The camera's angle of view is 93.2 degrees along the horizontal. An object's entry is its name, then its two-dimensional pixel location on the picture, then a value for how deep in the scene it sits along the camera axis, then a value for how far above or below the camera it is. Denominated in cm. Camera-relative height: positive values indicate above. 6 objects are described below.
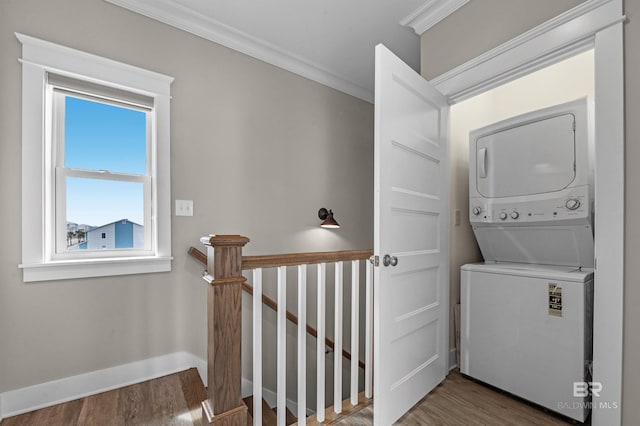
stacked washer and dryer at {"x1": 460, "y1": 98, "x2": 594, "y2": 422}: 155 -29
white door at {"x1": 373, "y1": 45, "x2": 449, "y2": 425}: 147 -13
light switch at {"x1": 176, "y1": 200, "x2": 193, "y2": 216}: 215 +4
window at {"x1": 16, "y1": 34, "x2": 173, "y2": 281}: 170 +30
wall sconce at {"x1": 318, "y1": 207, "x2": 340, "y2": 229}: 287 -5
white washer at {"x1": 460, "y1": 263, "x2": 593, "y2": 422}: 152 -65
